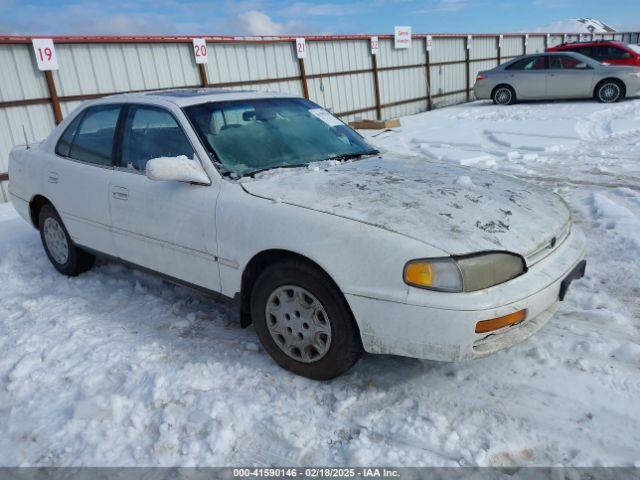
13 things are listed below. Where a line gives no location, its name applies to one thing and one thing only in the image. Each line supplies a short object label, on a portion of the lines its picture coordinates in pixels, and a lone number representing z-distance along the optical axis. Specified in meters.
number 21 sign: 13.00
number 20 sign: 10.68
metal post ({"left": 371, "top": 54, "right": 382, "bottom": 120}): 15.38
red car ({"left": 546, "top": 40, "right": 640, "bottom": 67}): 14.30
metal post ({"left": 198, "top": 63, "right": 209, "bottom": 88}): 10.88
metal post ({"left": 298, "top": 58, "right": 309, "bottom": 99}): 13.18
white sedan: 2.32
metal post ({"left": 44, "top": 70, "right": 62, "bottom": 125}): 8.66
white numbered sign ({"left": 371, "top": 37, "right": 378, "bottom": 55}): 15.19
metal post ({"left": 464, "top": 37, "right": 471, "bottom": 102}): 19.50
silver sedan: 13.37
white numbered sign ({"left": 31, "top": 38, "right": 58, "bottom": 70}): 8.40
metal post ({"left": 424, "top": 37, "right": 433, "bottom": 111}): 17.67
